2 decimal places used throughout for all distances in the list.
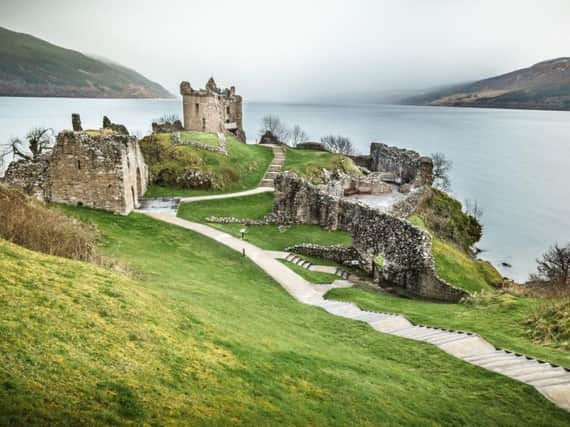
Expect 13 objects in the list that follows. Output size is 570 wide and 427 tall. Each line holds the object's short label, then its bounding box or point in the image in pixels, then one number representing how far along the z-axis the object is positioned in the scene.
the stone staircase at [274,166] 49.72
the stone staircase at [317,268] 26.82
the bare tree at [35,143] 53.04
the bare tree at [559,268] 33.17
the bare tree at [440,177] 81.44
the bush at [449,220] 42.91
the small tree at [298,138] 135.27
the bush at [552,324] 13.79
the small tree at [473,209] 69.44
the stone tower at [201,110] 61.94
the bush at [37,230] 12.82
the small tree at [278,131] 130.25
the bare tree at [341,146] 105.97
